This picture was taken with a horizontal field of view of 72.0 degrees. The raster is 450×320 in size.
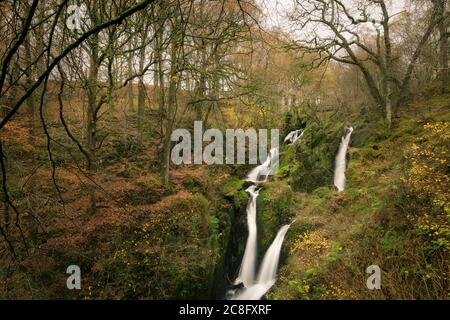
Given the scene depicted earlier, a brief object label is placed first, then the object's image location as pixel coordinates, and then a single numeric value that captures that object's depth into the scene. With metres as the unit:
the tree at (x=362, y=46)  11.55
